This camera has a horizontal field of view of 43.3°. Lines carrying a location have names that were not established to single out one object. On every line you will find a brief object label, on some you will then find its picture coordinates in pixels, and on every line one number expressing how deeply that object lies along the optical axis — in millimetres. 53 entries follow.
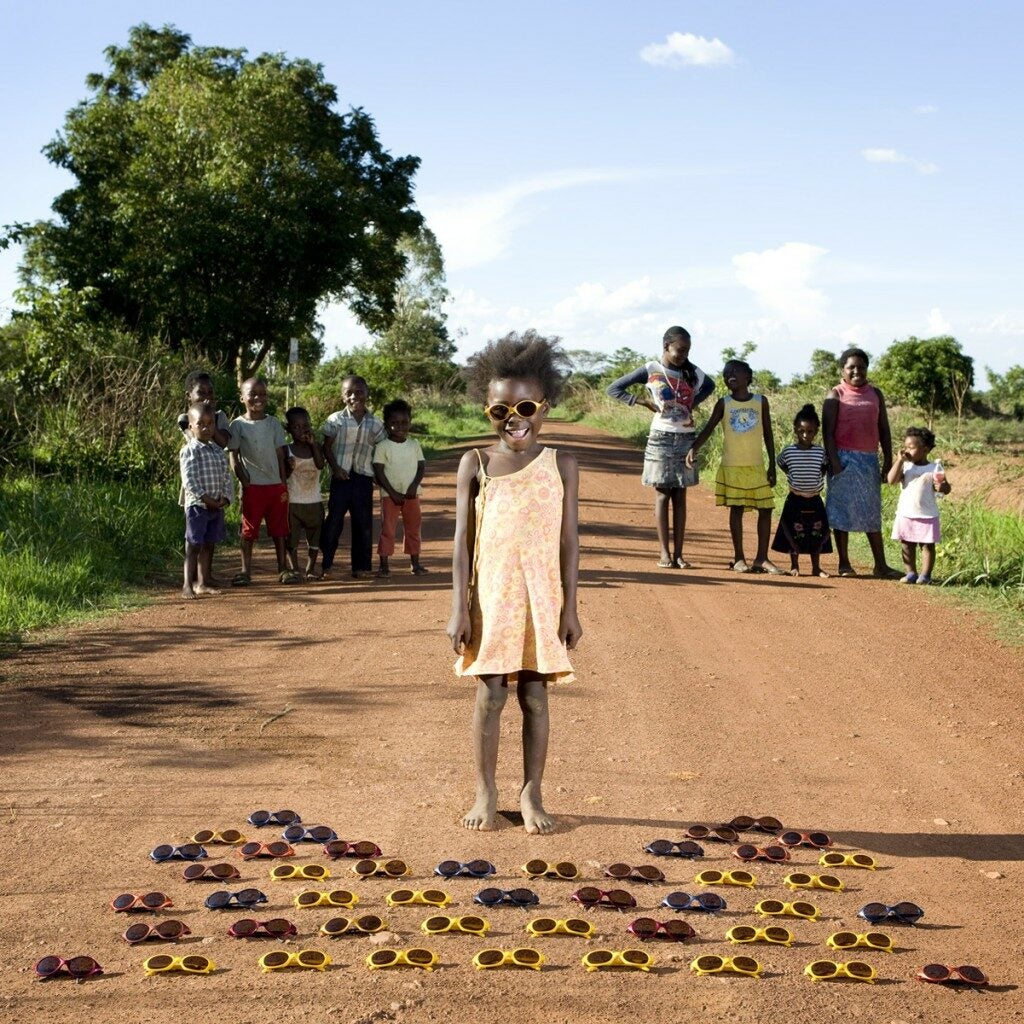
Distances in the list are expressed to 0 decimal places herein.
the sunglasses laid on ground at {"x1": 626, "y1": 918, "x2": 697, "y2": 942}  3855
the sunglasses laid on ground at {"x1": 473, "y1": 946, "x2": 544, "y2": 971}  3648
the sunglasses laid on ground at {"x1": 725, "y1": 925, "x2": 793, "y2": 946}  3842
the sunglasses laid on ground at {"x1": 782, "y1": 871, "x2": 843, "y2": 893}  4266
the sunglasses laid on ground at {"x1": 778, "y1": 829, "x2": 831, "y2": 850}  4629
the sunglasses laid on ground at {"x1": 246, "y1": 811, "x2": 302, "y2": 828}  4773
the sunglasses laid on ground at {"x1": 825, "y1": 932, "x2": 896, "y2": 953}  3795
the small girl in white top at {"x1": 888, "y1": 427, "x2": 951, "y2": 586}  10414
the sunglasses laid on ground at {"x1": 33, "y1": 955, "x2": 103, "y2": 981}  3520
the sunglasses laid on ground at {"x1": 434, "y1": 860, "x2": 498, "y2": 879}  4273
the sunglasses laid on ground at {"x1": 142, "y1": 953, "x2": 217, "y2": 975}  3562
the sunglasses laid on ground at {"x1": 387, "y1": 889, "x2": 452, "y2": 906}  4051
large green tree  24500
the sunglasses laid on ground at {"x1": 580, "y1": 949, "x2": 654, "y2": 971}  3652
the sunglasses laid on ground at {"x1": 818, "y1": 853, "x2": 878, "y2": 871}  4476
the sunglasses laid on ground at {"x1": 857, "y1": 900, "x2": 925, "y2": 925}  3994
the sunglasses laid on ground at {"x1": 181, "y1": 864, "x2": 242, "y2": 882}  4266
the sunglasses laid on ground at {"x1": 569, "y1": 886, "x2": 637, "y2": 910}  4078
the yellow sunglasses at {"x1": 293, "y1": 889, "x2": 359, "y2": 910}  4074
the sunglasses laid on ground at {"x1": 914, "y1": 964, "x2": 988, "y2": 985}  3549
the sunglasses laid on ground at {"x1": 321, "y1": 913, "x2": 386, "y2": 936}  3844
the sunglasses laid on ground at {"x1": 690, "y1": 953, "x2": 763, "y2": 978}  3623
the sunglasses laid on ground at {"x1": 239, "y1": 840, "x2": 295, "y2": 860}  4465
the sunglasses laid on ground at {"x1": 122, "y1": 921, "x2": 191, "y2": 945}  3766
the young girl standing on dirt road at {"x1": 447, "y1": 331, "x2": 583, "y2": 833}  4793
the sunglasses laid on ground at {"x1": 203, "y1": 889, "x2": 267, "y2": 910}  4039
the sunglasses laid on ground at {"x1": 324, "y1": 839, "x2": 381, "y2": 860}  4473
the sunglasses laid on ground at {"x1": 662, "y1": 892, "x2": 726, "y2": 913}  4066
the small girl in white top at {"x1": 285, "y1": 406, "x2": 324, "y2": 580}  10508
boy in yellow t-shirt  10477
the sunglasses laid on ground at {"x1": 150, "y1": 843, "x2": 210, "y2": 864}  4441
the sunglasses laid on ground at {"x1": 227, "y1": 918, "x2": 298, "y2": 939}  3816
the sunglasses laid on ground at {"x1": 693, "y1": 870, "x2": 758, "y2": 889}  4312
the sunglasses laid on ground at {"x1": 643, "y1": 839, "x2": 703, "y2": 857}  4551
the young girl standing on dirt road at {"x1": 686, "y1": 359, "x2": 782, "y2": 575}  10938
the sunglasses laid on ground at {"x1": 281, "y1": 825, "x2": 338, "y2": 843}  4621
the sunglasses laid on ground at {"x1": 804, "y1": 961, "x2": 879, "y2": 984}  3602
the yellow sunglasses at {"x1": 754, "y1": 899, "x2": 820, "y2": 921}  4059
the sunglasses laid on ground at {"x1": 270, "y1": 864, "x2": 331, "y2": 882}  4312
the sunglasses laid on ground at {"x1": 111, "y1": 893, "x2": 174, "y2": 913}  3984
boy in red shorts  10180
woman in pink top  10781
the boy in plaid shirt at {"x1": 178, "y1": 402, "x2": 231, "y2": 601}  9648
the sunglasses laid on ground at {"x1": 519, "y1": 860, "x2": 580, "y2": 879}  4320
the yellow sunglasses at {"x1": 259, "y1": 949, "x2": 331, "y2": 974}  3617
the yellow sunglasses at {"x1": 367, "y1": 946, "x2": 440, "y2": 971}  3635
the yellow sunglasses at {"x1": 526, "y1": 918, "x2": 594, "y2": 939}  3881
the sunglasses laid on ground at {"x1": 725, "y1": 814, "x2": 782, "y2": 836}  4785
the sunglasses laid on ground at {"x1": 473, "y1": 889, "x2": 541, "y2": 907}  4051
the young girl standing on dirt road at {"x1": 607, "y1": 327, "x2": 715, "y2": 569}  10695
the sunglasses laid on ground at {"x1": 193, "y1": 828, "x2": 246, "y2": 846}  4613
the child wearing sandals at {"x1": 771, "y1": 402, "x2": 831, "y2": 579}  10977
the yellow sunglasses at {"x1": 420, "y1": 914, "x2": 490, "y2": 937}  3863
